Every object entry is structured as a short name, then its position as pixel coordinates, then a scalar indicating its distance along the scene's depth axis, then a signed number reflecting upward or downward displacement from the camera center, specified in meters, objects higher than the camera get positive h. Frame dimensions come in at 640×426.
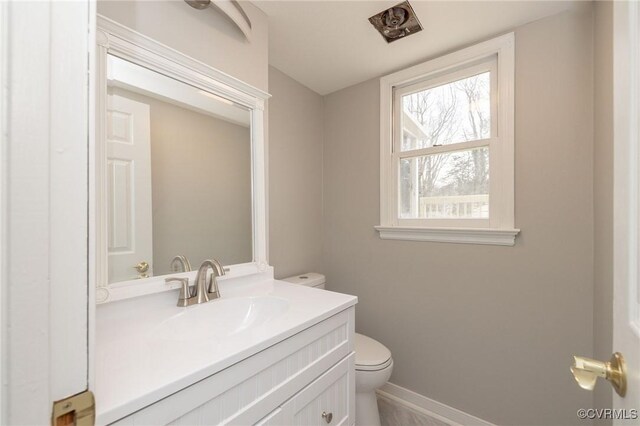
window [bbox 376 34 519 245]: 1.47 +0.40
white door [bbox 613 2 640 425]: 0.42 +0.03
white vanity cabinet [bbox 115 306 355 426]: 0.58 -0.48
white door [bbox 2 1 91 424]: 0.29 +0.01
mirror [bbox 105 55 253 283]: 0.93 +0.15
